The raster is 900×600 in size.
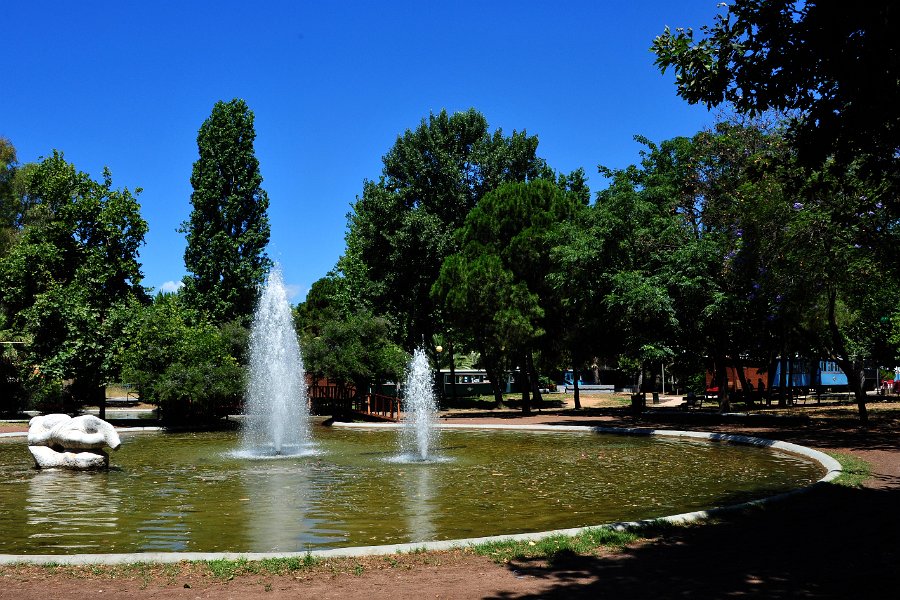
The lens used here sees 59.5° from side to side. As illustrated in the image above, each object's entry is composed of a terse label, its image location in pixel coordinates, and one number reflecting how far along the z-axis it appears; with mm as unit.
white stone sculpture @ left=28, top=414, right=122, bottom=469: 17406
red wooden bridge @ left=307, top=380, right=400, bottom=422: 36281
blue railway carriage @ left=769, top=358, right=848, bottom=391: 53500
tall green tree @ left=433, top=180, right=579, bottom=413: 35344
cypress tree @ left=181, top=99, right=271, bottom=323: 44688
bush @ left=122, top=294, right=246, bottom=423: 30344
